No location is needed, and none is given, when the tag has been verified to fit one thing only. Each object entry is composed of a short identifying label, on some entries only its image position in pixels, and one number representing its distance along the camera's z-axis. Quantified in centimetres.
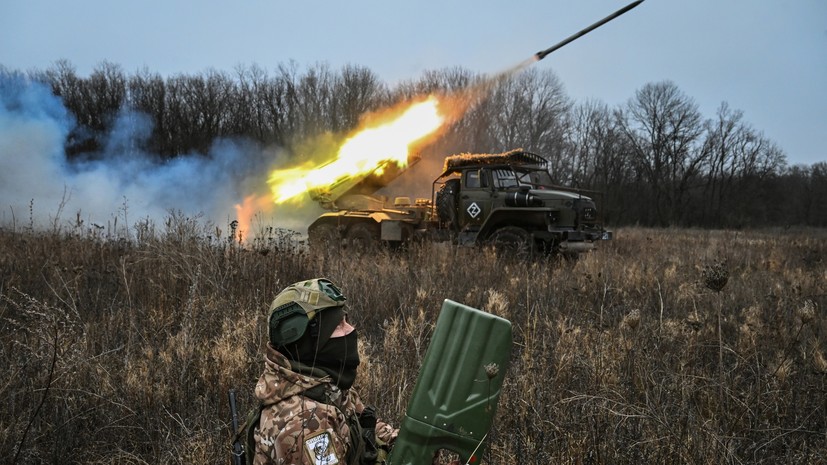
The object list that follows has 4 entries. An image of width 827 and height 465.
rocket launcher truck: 1027
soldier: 176
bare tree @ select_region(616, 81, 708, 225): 4597
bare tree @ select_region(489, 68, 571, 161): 3112
